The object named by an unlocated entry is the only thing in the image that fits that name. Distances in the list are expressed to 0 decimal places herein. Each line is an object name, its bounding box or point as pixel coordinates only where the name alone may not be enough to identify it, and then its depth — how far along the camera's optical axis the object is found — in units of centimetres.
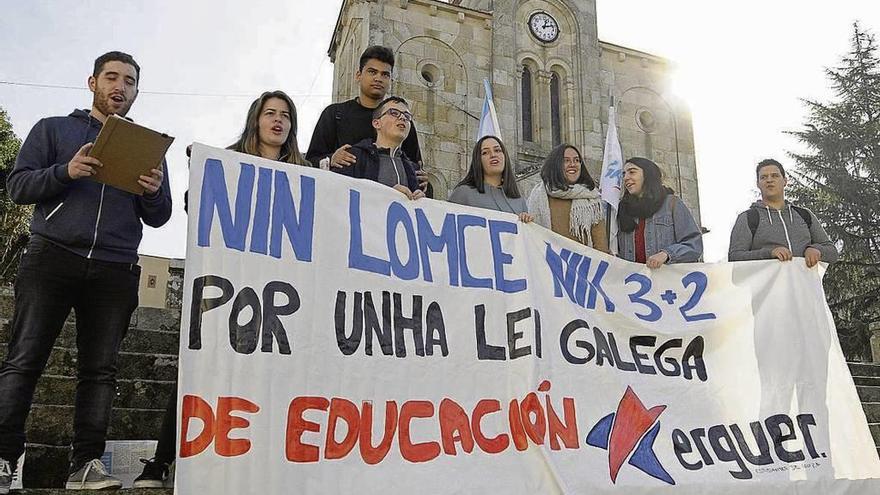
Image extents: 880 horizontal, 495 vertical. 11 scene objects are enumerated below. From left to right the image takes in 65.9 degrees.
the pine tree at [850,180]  1828
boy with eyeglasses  392
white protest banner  264
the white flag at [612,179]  474
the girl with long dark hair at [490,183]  419
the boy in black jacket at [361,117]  433
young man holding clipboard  267
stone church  1527
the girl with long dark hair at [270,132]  340
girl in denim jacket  436
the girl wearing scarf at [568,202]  449
